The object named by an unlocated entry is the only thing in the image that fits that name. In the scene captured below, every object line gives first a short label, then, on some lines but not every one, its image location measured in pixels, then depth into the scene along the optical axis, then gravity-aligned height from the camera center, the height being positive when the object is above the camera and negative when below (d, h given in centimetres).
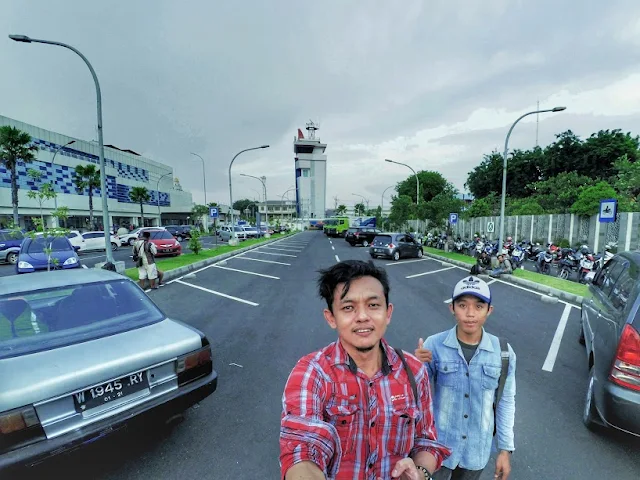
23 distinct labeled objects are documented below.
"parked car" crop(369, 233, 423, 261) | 1638 -202
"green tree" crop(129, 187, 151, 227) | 4403 +245
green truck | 3894 -229
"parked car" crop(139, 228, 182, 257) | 1629 -168
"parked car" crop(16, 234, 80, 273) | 943 -136
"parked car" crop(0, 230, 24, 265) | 1516 -172
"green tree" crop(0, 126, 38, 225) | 2098 +449
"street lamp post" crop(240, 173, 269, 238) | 3947 +317
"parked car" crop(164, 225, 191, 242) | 3223 -222
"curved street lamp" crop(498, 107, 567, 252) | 1054 +282
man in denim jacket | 178 -110
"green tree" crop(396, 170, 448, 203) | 5756 +448
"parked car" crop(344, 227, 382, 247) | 2542 -225
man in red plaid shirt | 115 -77
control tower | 10662 +1119
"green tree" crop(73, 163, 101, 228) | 3276 +373
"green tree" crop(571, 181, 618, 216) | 1602 +38
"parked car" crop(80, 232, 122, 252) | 2056 -195
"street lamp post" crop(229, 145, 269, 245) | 2113 +145
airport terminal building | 3025 +380
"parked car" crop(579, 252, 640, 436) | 241 -129
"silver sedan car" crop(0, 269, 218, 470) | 197 -112
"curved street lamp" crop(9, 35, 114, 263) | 860 +239
